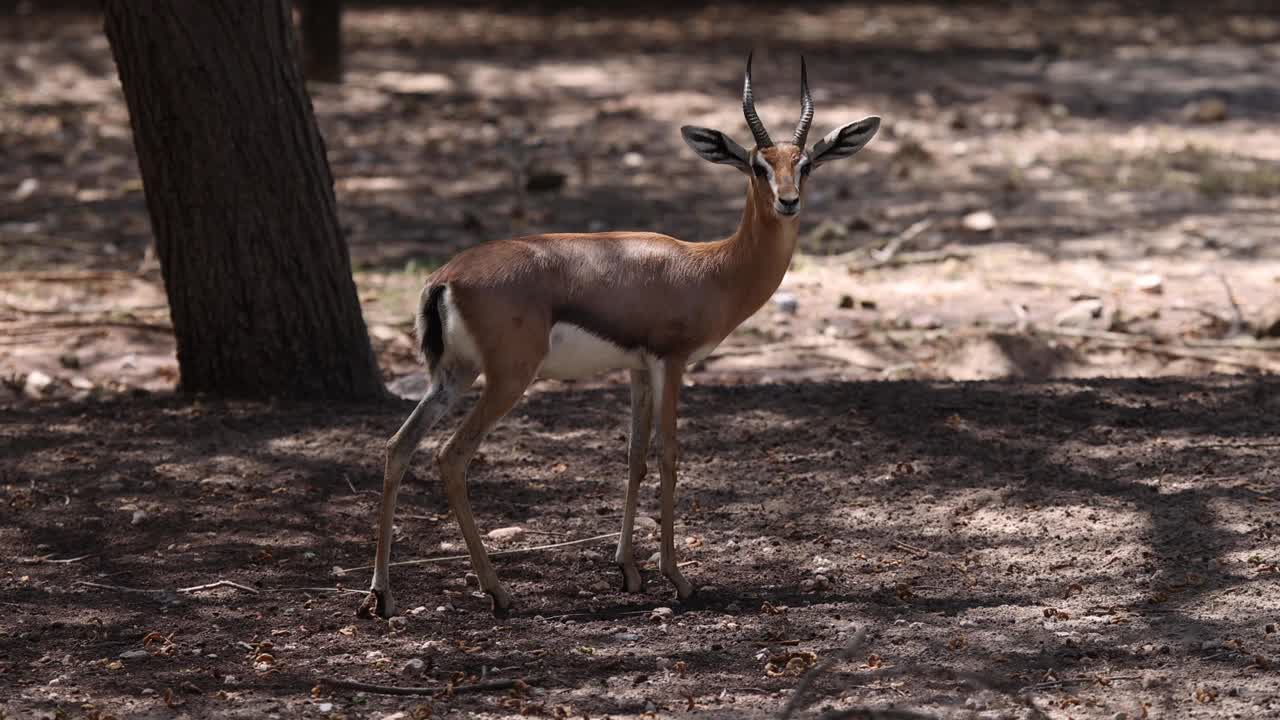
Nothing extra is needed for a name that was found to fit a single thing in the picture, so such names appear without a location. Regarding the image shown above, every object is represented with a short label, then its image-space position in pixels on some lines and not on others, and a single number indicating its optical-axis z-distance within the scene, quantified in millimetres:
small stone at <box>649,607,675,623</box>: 9625
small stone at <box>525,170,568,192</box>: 22437
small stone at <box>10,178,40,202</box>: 22453
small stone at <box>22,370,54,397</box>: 14735
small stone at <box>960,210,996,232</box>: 20219
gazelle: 9437
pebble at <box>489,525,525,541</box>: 11016
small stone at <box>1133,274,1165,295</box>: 17375
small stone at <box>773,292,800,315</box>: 17078
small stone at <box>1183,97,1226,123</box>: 26281
